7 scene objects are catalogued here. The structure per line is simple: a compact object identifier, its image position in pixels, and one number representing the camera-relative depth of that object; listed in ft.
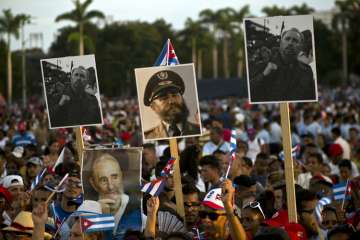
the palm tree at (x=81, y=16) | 216.33
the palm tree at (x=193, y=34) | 321.38
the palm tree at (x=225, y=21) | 310.86
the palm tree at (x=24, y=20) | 224.37
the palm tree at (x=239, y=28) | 298.76
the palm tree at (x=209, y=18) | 316.19
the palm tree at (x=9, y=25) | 234.31
